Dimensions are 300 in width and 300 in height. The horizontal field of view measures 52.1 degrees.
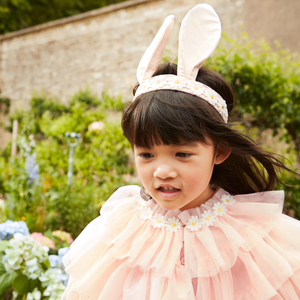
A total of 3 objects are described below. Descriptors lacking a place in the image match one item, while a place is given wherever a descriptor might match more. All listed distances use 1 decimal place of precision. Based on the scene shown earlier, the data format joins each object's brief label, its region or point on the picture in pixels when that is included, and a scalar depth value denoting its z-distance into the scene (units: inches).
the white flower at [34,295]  64.2
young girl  38.4
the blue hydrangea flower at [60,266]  65.8
